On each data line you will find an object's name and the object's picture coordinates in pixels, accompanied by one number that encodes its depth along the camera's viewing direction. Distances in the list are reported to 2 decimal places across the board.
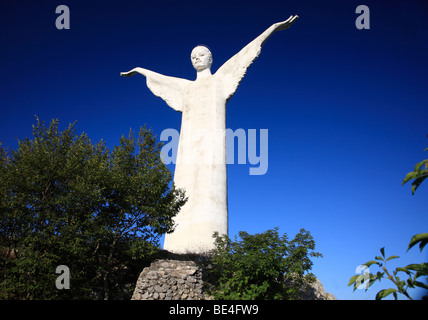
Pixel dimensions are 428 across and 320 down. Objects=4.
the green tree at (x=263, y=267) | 13.52
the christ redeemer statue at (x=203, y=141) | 18.64
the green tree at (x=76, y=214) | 13.20
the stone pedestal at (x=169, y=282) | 12.75
